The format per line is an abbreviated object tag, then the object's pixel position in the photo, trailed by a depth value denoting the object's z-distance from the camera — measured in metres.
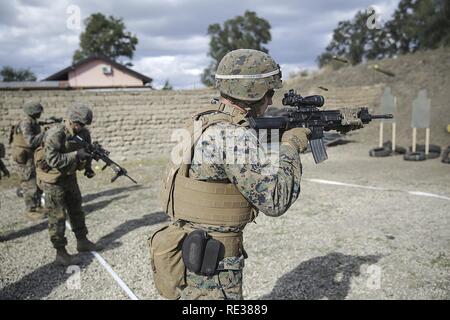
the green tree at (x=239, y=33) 32.72
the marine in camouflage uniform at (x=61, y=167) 4.38
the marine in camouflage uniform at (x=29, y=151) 6.41
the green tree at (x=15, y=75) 40.12
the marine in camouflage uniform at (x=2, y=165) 7.27
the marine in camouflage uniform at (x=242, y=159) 1.76
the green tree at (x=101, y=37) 36.84
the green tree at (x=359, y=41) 34.28
